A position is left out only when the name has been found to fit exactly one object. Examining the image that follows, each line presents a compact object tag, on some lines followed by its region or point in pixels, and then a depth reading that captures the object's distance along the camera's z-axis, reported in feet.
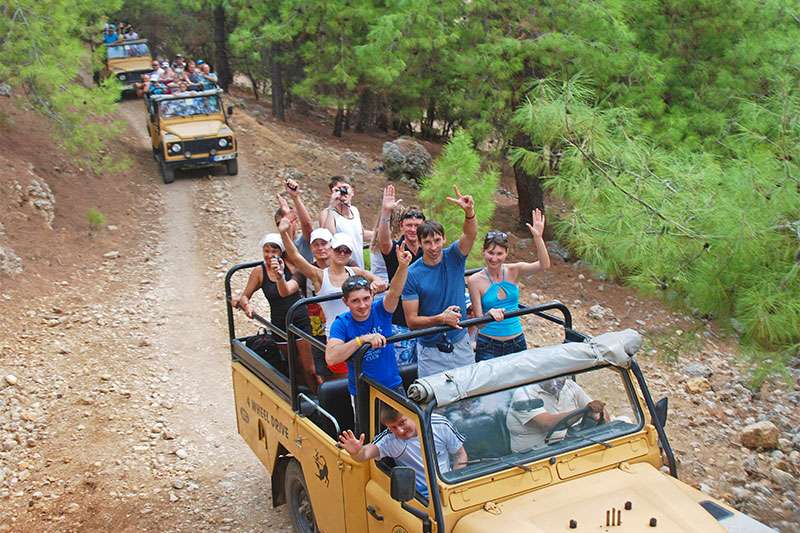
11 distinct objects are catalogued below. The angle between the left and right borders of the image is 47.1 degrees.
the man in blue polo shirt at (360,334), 16.99
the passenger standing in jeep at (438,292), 18.35
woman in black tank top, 21.66
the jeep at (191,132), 60.44
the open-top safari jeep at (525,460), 14.37
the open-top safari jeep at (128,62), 88.48
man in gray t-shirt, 15.12
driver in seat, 15.74
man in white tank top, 25.64
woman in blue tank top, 19.54
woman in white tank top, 20.42
